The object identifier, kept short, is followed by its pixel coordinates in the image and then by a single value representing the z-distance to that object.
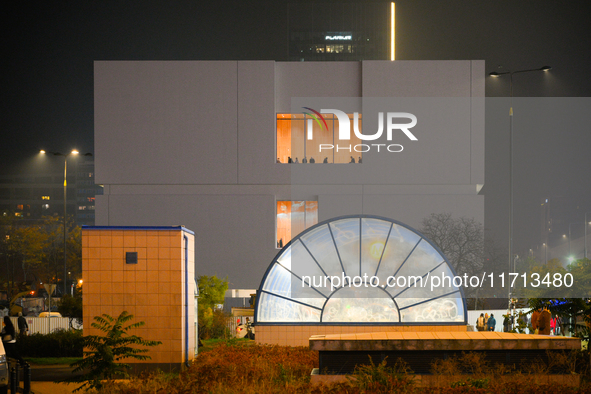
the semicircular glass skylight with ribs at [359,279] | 17.72
